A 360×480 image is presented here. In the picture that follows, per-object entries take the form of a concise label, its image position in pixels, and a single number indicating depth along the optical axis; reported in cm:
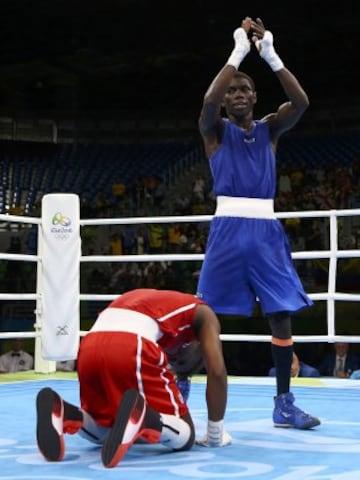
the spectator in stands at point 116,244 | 1030
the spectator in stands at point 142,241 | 1002
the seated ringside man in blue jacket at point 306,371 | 581
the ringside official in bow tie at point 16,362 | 647
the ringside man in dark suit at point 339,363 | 621
